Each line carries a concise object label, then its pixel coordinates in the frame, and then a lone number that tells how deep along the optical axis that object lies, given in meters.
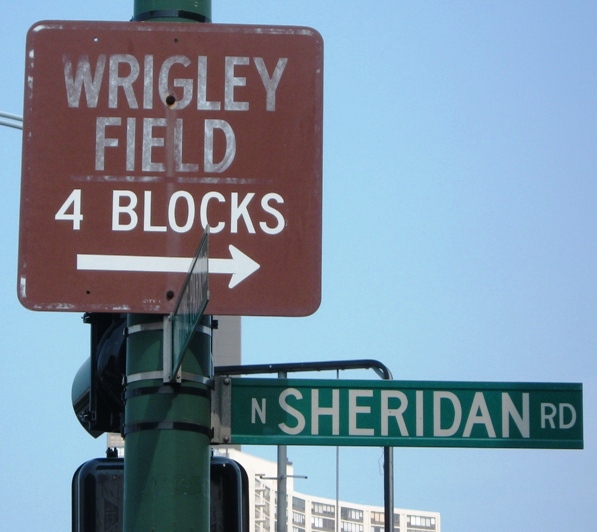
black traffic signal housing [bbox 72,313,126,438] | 10.06
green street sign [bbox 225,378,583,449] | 9.58
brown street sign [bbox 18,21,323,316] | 9.00
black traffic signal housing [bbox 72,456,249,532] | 11.01
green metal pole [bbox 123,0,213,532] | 8.83
